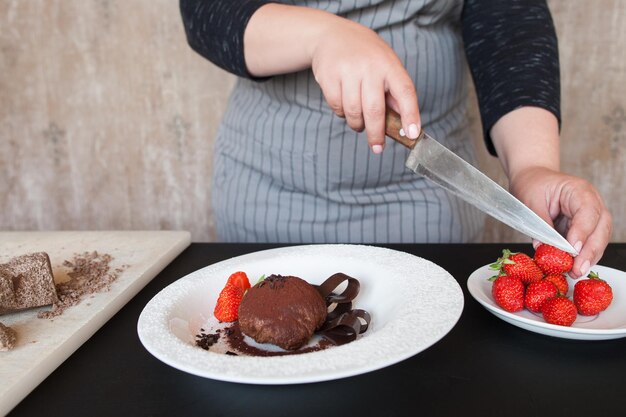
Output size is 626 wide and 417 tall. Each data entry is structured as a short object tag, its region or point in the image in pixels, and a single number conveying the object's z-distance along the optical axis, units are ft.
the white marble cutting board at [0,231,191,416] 1.91
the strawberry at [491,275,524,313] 2.17
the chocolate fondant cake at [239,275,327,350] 2.03
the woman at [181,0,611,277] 2.93
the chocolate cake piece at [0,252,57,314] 2.33
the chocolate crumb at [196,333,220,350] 2.09
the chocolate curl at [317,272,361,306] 2.30
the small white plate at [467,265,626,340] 1.96
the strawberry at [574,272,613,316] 2.19
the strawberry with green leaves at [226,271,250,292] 2.43
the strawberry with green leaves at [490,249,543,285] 2.29
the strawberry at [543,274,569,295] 2.29
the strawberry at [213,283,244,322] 2.29
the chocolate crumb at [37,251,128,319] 2.46
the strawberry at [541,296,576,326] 2.08
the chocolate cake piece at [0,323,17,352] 2.04
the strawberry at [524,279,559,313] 2.18
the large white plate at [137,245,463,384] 1.66
